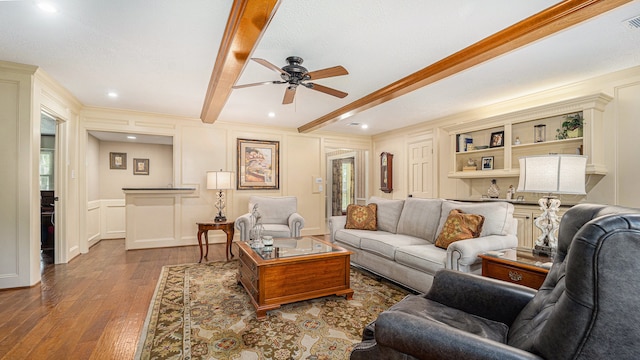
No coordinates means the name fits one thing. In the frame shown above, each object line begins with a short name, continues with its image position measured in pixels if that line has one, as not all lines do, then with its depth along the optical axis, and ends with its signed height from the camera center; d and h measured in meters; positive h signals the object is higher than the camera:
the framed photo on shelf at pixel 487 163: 4.50 +0.26
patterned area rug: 1.92 -1.12
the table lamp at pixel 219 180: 4.77 -0.01
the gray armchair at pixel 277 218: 4.23 -0.60
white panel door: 5.48 +0.19
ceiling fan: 2.59 +0.97
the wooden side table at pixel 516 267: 1.93 -0.61
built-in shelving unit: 3.24 +0.57
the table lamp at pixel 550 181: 2.10 -0.01
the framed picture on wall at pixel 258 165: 5.64 +0.29
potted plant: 3.47 +0.64
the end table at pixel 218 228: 4.20 -0.70
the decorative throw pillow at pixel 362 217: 3.94 -0.52
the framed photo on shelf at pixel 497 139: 4.29 +0.60
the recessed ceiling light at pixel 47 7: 1.99 +1.19
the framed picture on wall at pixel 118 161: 6.20 +0.40
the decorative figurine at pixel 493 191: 4.40 -0.18
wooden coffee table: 2.46 -0.85
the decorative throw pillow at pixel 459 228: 2.73 -0.46
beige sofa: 2.53 -0.66
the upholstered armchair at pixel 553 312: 0.74 -0.47
